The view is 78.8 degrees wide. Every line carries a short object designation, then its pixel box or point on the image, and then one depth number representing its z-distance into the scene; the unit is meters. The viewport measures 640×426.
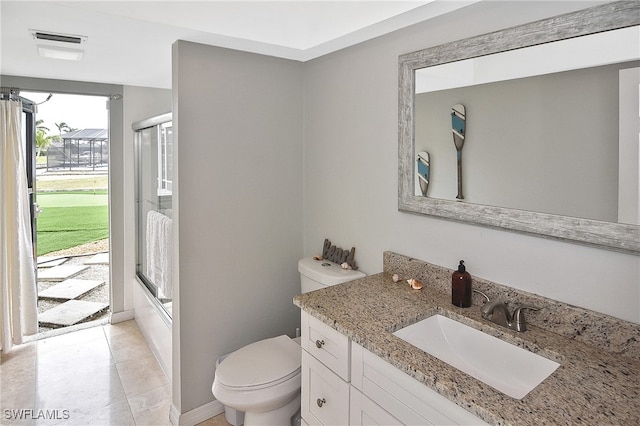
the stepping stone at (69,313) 3.54
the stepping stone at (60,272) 4.62
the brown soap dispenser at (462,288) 1.59
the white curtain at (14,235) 2.89
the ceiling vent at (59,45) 2.08
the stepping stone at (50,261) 5.09
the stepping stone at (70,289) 4.11
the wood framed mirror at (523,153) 1.20
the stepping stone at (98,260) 5.20
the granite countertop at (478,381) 0.96
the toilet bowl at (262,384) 1.86
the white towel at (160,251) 2.60
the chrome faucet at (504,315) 1.40
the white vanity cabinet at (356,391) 1.14
